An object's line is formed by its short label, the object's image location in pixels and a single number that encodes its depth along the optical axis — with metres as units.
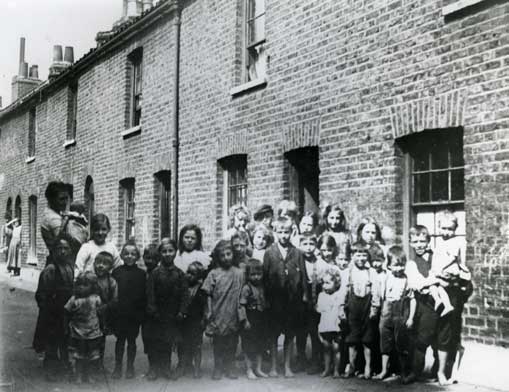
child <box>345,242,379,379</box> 6.04
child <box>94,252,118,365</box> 6.16
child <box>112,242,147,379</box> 6.28
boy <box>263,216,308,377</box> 6.43
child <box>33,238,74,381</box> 6.52
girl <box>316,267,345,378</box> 6.21
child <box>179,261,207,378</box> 6.34
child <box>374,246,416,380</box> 5.91
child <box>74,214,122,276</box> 6.57
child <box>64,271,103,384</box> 6.09
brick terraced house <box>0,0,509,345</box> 5.87
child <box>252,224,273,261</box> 6.92
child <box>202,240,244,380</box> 6.20
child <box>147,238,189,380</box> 6.22
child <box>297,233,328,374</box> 6.43
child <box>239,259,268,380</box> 6.24
